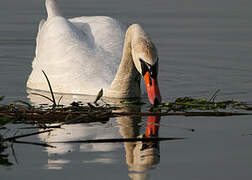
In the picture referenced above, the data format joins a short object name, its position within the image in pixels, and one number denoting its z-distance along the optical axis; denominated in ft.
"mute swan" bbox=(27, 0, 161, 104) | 69.72
